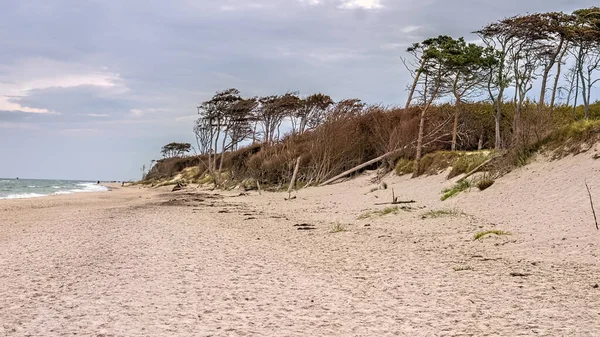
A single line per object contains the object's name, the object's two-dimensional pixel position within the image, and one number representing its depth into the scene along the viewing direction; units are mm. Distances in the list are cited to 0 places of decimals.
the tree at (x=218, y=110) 46812
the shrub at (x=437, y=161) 20759
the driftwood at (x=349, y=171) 28559
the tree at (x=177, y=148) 96981
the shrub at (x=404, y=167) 24016
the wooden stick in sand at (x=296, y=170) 30142
